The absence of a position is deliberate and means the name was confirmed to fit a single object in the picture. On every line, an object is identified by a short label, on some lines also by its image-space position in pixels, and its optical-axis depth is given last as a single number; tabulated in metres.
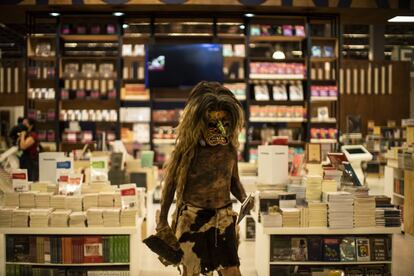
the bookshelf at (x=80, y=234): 4.53
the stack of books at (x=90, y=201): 4.74
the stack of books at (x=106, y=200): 4.71
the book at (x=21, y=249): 4.60
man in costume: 3.31
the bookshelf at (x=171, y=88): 9.79
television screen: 9.66
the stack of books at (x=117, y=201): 4.71
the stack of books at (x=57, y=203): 4.77
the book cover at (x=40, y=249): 4.57
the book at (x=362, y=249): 4.57
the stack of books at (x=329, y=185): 4.71
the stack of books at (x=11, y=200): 4.77
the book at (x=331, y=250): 4.55
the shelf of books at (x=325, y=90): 9.94
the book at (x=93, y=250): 4.55
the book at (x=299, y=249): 4.56
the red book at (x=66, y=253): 4.54
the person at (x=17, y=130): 9.03
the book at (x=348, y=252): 4.56
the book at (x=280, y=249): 4.57
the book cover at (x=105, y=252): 4.56
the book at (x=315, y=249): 4.55
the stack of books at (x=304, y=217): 4.51
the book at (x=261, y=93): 9.88
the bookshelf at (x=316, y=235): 4.51
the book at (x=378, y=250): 4.59
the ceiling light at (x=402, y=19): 10.50
